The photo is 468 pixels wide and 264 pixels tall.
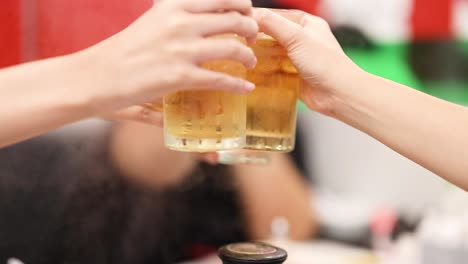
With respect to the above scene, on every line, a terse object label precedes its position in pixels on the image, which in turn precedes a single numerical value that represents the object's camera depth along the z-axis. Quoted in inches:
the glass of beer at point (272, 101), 49.1
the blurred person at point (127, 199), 62.7
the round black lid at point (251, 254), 46.2
